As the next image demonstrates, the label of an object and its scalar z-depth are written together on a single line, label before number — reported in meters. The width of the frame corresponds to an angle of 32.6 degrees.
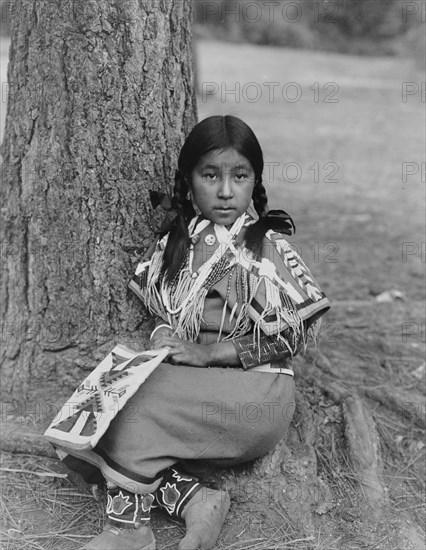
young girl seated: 2.53
